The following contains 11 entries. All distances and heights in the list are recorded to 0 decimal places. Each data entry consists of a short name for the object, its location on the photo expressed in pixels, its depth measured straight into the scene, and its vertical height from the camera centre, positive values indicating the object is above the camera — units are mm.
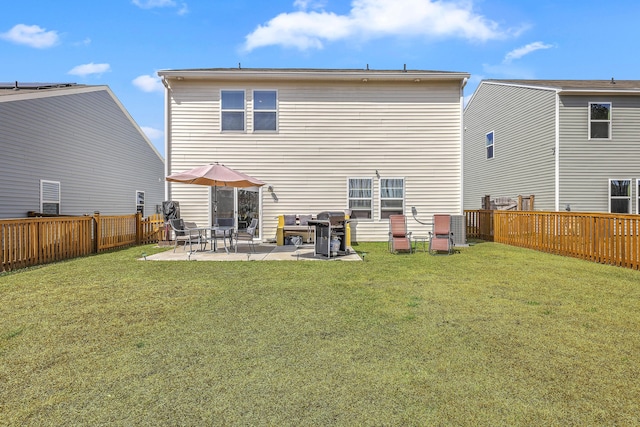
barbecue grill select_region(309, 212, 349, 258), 8836 -651
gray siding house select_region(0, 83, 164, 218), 12031 +2442
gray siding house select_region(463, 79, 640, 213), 13469 +2429
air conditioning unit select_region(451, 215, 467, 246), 11547 -663
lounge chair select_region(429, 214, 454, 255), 9555 -733
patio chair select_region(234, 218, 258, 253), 9086 -650
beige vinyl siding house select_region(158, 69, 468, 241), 12133 +2401
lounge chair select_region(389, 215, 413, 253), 9562 -741
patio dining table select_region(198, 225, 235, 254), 9179 -656
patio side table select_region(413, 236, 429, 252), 10502 -1128
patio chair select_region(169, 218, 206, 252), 9464 -500
